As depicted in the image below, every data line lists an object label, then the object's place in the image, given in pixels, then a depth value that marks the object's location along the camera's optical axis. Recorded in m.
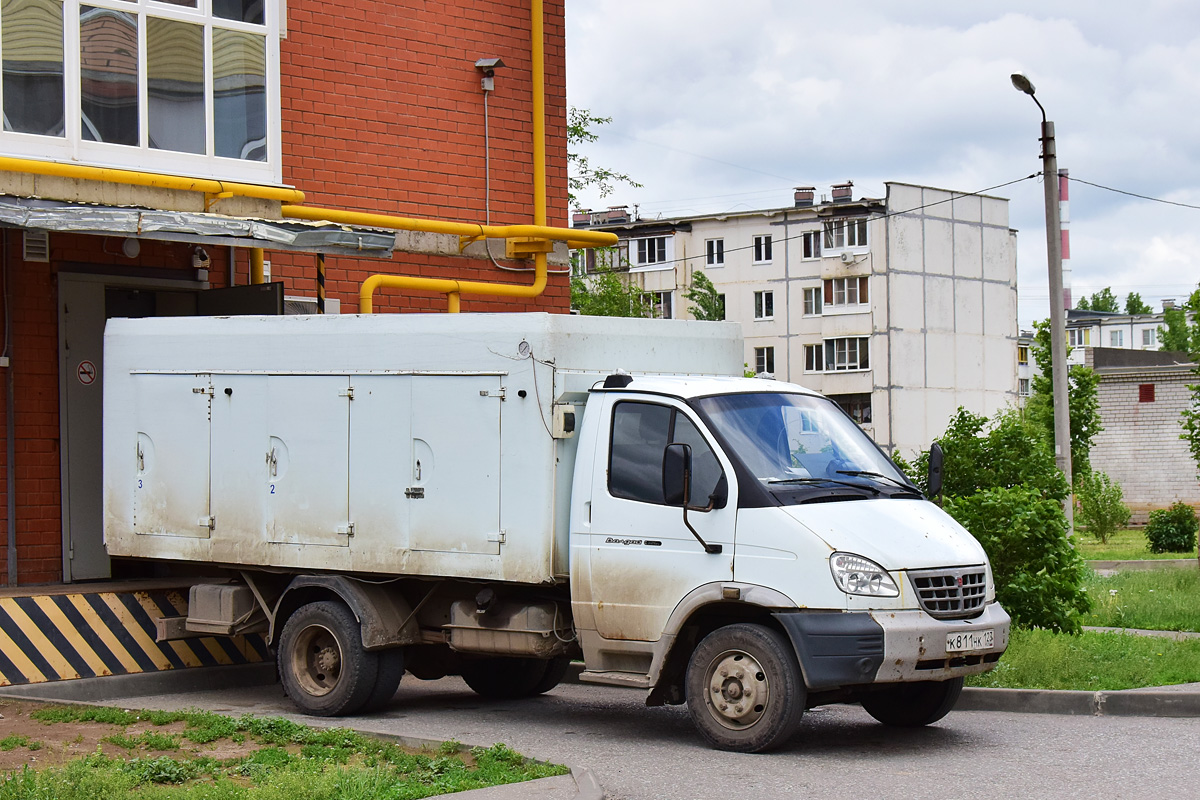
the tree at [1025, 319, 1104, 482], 40.09
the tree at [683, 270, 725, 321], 74.62
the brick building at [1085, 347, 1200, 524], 53.78
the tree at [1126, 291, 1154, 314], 151.25
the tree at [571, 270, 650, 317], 55.34
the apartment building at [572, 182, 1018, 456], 75.50
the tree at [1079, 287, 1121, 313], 156.00
